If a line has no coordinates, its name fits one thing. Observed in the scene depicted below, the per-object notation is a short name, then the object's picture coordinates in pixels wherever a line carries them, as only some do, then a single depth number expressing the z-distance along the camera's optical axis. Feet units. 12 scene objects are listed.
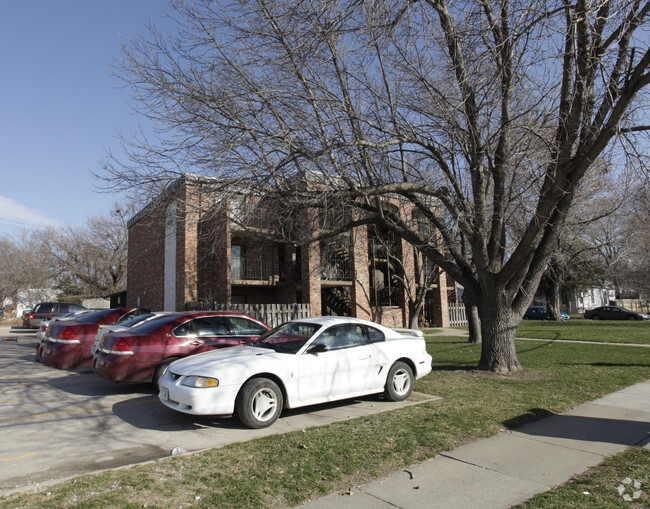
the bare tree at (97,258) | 137.18
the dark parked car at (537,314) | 136.36
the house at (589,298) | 174.57
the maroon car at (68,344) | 34.65
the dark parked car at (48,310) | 87.86
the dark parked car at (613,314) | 128.88
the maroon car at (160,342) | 26.21
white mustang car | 19.90
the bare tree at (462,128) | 27.45
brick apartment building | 68.08
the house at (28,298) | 147.23
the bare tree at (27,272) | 144.56
